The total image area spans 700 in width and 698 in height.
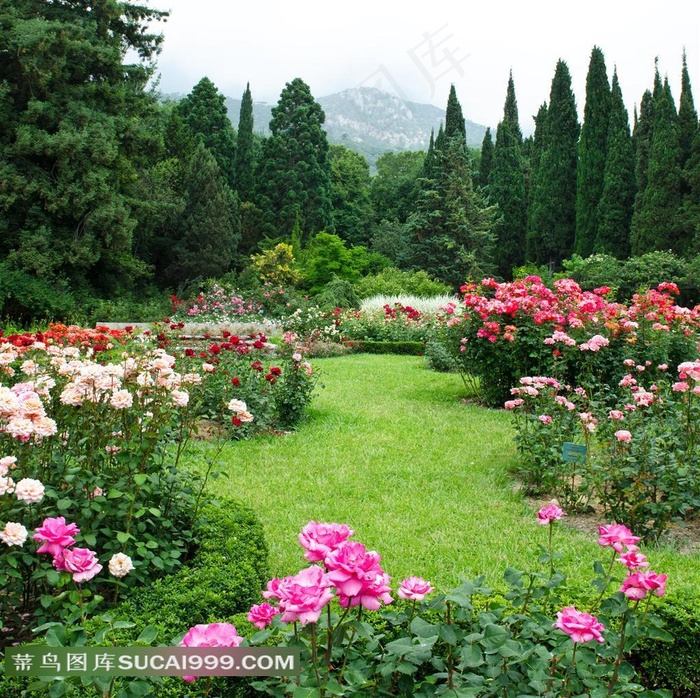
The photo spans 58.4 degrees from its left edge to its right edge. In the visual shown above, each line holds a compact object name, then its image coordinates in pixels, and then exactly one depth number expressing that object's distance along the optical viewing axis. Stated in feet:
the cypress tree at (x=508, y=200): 87.25
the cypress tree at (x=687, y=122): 63.93
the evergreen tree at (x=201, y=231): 65.26
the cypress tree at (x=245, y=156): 86.12
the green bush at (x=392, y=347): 41.22
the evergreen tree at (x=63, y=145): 46.21
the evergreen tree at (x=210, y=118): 82.48
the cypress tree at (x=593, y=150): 73.20
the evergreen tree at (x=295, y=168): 82.17
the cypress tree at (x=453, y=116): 87.56
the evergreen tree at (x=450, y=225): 79.20
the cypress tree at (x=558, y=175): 78.79
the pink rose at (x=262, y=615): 4.31
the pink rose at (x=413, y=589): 4.33
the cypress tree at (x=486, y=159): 94.27
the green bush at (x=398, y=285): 60.54
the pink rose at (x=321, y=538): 3.67
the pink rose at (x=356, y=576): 3.44
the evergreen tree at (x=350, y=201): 93.89
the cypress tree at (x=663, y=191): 62.90
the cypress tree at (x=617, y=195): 70.18
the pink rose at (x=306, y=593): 3.38
